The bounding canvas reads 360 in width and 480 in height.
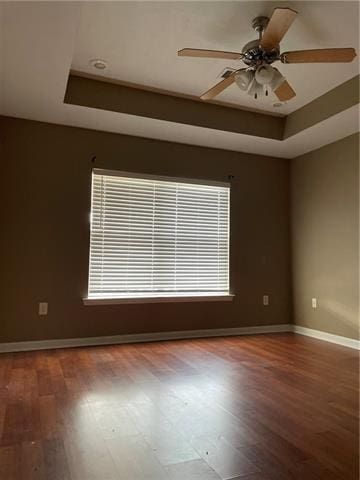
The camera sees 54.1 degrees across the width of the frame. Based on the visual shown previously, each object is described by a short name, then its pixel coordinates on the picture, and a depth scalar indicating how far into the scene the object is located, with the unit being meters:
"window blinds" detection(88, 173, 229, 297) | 4.04
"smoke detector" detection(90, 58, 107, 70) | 3.10
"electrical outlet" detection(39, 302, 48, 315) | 3.73
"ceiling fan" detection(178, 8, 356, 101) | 2.22
